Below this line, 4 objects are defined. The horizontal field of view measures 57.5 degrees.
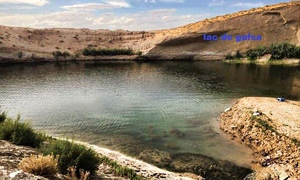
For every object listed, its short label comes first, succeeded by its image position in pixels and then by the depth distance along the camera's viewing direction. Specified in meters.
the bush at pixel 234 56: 70.81
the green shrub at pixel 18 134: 11.16
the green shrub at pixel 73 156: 9.13
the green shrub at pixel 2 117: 15.14
